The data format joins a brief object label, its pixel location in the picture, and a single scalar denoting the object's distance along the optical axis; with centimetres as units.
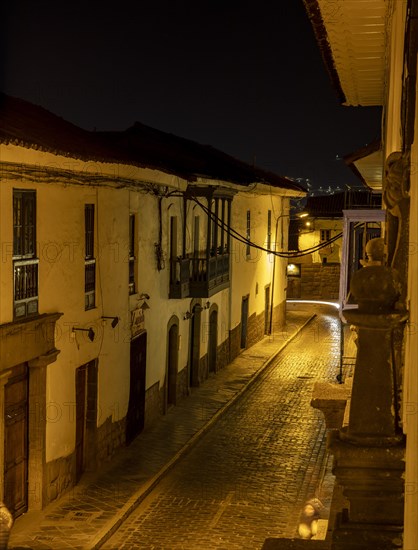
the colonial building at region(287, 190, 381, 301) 4509
